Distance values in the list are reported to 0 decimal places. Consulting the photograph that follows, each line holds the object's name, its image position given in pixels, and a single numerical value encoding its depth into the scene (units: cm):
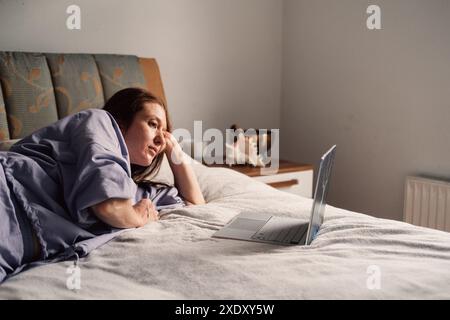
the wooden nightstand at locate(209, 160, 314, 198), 253
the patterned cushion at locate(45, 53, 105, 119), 212
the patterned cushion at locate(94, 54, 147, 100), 224
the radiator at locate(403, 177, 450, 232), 235
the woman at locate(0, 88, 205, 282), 120
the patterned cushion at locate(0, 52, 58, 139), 199
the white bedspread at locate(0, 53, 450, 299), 100
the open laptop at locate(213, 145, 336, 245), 127
